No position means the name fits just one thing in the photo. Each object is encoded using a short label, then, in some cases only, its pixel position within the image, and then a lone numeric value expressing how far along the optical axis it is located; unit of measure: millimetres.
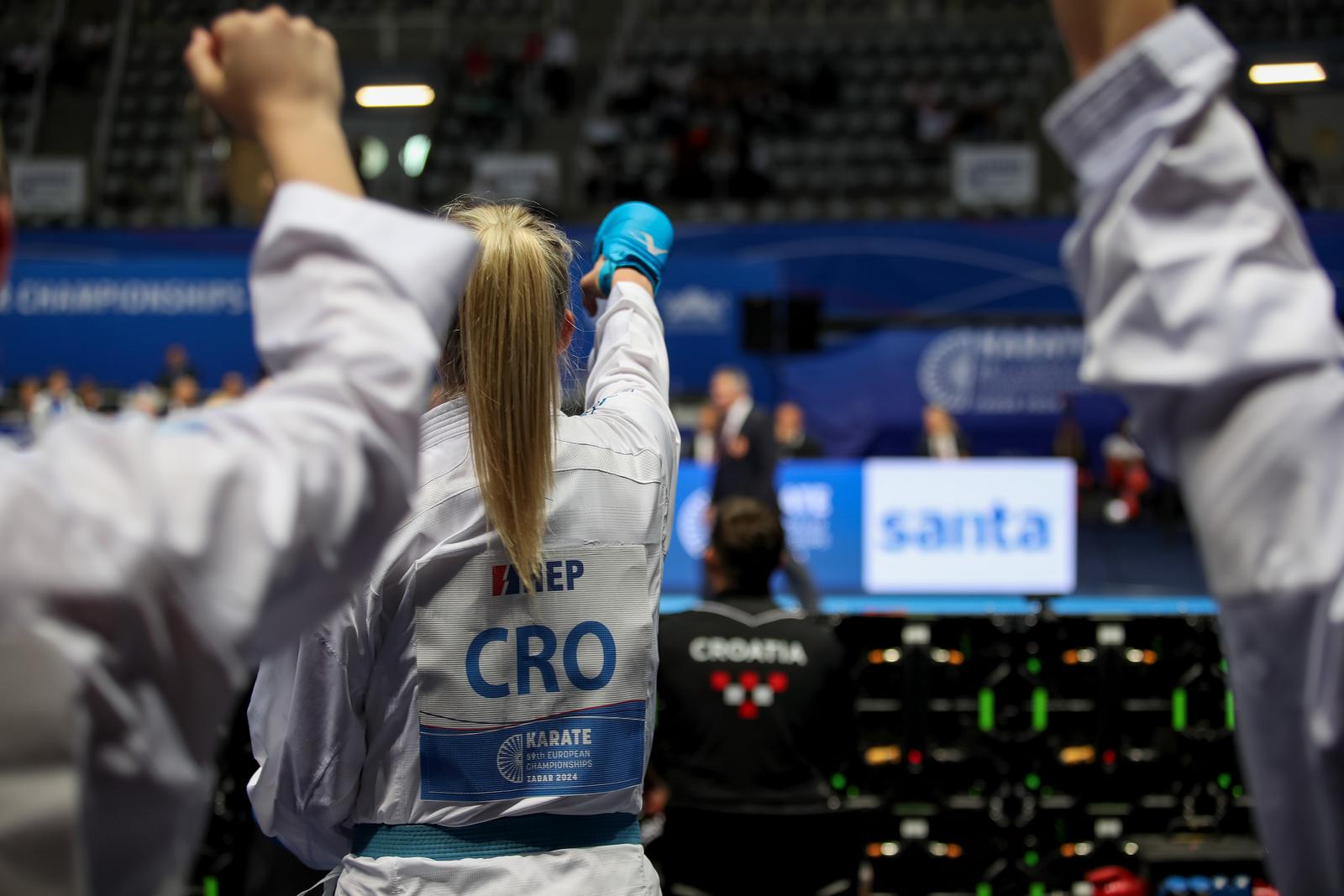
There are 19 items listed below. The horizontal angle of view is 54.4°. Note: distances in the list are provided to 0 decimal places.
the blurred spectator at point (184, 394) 14750
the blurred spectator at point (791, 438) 13781
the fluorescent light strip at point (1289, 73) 14109
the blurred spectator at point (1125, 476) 15305
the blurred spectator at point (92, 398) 15289
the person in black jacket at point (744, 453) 9633
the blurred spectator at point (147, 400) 14774
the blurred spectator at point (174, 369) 15836
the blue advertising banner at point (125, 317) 16312
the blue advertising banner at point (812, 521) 11844
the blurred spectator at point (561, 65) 20406
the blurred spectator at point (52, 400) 14800
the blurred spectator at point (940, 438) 13945
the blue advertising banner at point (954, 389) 16172
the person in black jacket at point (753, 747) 3725
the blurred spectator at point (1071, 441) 15906
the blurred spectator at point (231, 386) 14430
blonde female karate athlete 1780
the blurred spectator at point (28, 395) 15391
